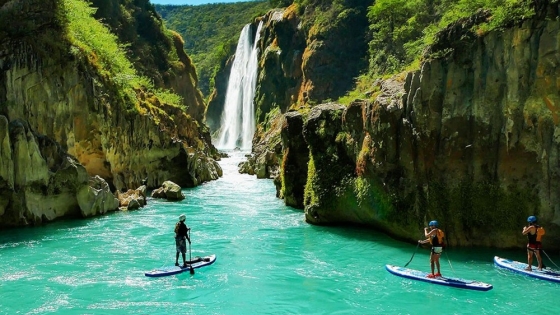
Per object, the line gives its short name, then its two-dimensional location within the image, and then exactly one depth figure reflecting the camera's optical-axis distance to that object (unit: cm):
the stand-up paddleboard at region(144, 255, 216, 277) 1436
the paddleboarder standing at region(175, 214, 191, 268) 1483
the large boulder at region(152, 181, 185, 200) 3086
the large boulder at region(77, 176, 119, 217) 2392
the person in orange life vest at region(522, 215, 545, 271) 1366
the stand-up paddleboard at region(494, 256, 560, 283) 1333
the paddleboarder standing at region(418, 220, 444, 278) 1326
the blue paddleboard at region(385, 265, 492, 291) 1274
